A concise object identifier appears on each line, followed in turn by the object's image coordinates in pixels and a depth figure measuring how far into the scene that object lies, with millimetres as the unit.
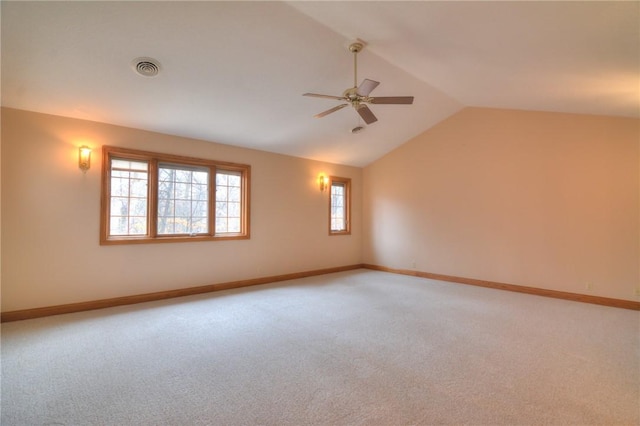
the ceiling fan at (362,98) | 2836
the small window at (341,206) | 7039
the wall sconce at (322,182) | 6555
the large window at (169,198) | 4137
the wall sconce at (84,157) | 3807
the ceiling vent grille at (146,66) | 3008
